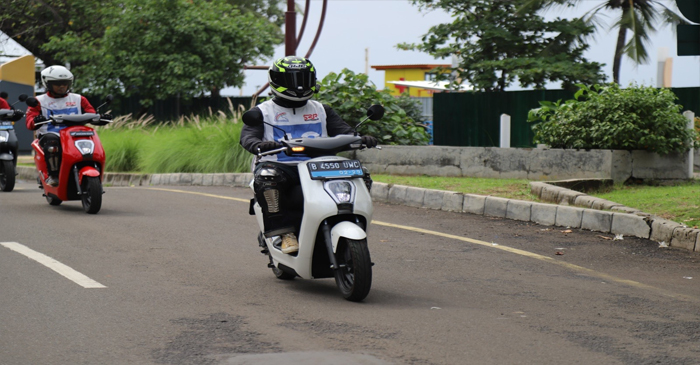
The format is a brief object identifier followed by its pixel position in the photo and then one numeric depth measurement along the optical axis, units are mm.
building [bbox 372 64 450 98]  59159
